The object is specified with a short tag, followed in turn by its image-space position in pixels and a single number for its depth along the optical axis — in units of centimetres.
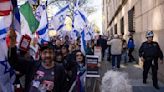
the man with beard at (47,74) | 320
